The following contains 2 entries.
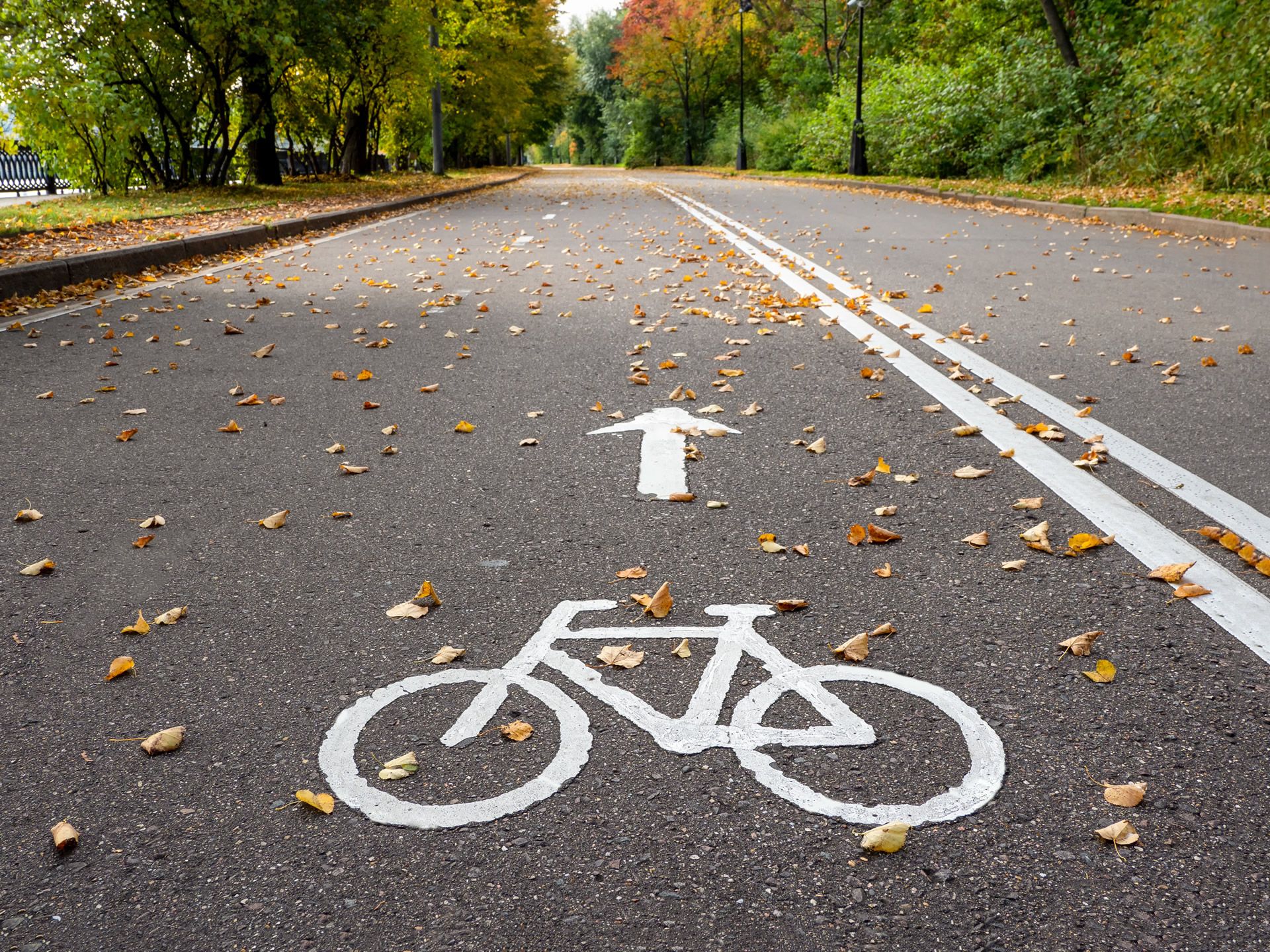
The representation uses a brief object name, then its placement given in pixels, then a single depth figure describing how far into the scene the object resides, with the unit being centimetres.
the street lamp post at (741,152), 4766
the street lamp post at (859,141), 3053
